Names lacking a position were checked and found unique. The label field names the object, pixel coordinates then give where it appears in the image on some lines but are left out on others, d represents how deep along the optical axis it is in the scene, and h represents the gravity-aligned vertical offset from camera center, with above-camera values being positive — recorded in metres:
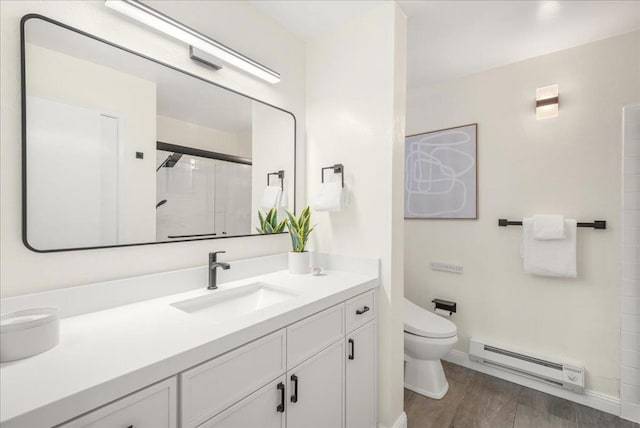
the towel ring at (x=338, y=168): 1.78 +0.28
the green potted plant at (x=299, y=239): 1.71 -0.16
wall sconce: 2.04 +0.79
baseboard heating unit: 1.94 -1.09
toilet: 1.95 -0.94
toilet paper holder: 2.46 -0.78
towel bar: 1.88 -0.07
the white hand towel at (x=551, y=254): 1.95 -0.28
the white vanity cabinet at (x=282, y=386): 0.73 -0.56
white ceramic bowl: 0.72 -0.32
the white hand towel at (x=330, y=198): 1.71 +0.09
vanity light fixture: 1.14 +0.80
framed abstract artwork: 2.42 +0.35
